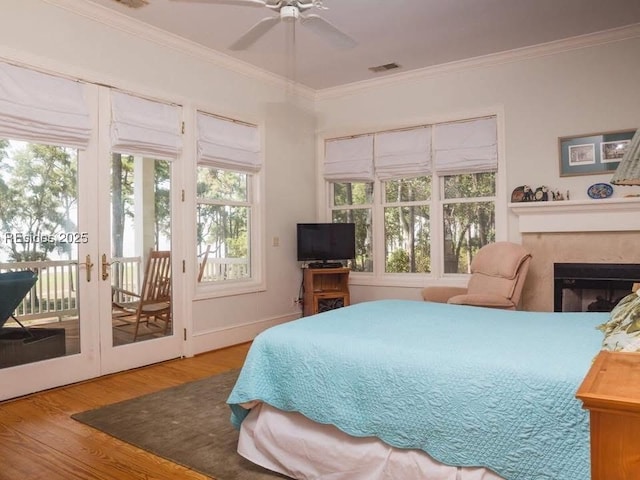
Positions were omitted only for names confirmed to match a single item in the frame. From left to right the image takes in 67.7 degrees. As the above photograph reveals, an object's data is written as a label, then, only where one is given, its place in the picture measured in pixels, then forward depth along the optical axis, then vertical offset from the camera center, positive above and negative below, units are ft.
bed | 5.17 -2.00
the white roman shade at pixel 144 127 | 12.67 +3.21
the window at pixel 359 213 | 19.16 +1.07
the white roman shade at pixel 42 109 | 10.58 +3.15
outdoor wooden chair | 13.03 -1.66
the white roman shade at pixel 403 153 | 17.40 +3.18
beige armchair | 13.24 -1.32
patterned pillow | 4.84 -1.10
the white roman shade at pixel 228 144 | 15.16 +3.24
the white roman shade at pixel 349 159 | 18.71 +3.18
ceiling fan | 9.17 +4.49
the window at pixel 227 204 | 15.42 +1.27
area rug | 7.47 -3.50
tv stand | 17.67 -1.89
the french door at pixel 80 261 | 10.96 -0.44
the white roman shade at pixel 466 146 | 16.08 +3.14
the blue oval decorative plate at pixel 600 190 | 14.11 +1.33
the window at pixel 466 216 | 16.55 +0.74
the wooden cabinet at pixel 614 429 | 2.69 -1.12
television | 18.08 -0.08
